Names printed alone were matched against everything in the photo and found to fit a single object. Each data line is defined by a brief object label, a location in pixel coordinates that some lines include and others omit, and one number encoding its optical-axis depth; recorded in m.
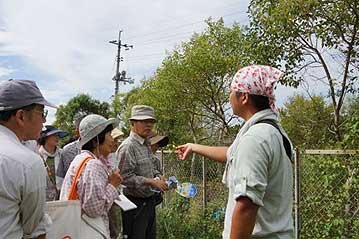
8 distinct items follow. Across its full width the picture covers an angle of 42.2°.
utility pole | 44.16
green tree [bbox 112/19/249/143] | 14.97
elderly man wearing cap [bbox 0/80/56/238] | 1.95
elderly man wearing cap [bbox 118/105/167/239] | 4.66
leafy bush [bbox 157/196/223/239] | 6.37
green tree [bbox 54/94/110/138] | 34.03
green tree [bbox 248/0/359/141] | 5.75
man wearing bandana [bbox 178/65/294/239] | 2.02
